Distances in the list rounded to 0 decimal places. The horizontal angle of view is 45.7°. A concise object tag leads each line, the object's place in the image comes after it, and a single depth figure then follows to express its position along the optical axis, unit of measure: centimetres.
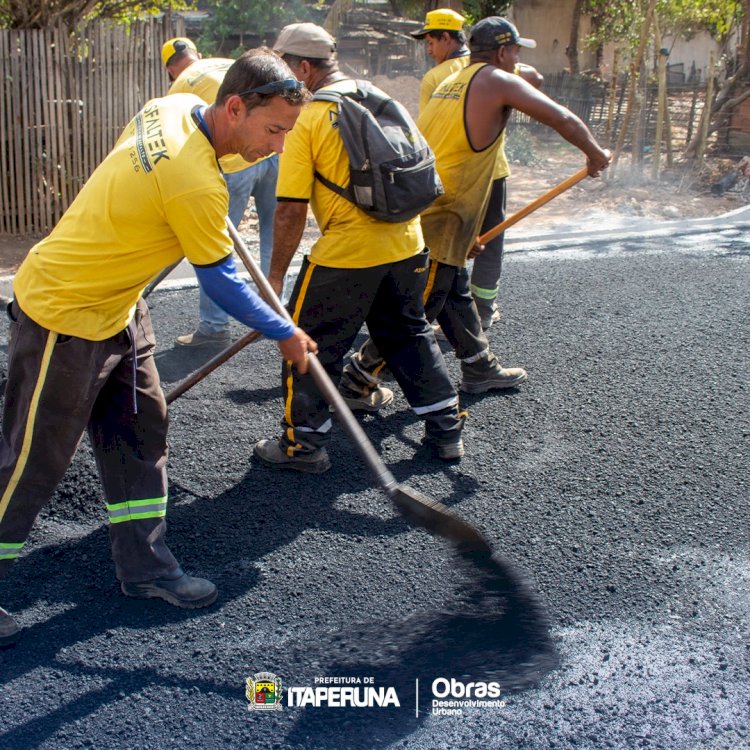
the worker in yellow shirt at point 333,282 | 346
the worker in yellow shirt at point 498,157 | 516
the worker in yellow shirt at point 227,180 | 474
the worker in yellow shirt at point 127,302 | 248
